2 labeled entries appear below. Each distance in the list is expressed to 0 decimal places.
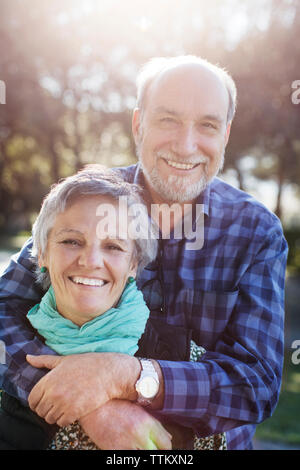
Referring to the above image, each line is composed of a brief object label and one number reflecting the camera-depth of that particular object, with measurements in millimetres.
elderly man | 944
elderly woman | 978
